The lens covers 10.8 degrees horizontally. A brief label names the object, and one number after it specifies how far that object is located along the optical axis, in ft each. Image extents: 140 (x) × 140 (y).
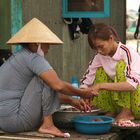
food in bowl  23.16
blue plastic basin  21.36
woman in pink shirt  23.05
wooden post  29.90
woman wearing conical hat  20.84
